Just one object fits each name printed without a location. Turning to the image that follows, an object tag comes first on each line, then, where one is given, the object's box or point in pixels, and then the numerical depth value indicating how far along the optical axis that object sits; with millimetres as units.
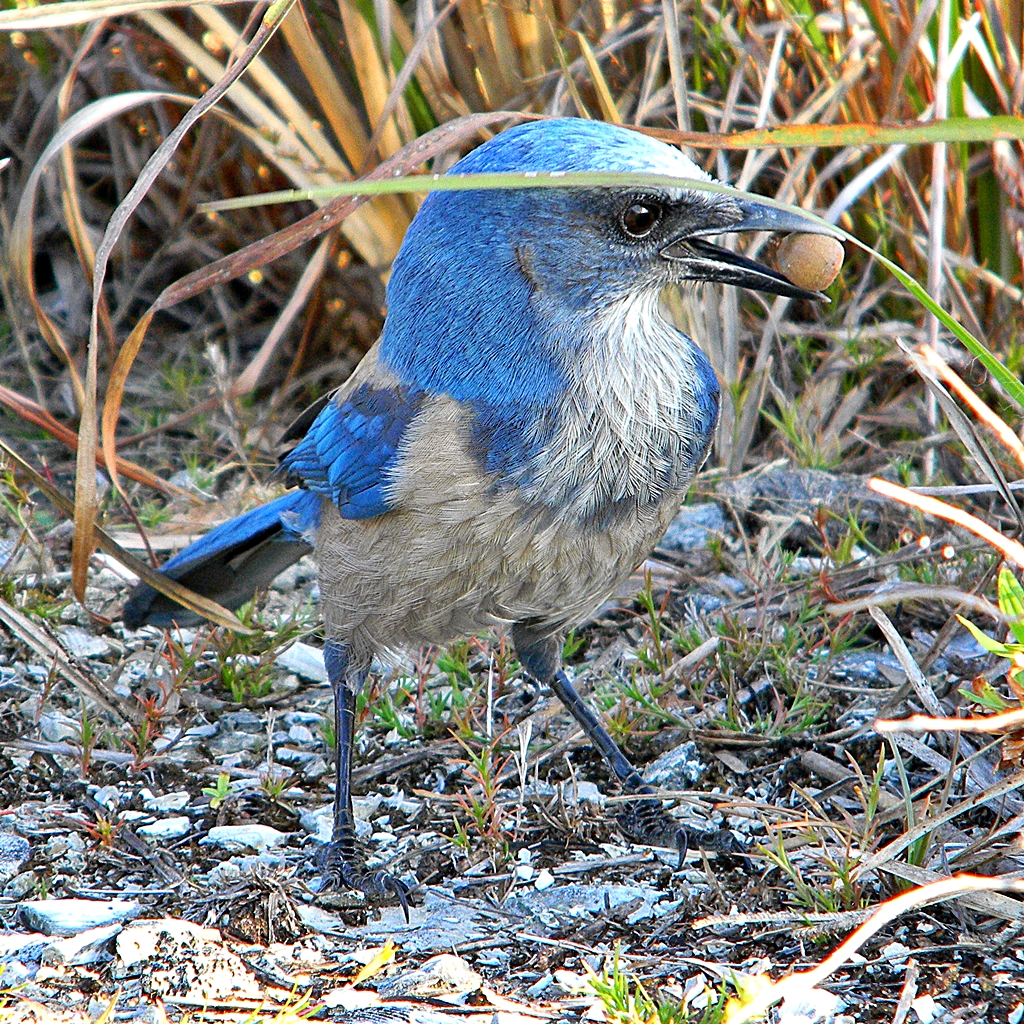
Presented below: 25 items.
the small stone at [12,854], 5664
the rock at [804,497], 7785
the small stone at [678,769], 6312
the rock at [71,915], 5273
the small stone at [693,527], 8133
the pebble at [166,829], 5982
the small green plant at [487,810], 5625
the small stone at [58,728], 6652
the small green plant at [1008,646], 4243
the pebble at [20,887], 5520
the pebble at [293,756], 6746
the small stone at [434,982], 4820
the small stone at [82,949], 4945
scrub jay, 5590
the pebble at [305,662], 7461
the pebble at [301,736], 6910
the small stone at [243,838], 5961
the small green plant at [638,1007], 4180
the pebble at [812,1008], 4445
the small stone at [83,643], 7375
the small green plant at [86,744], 6129
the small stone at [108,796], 6219
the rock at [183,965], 4766
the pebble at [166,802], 6199
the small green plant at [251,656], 6973
